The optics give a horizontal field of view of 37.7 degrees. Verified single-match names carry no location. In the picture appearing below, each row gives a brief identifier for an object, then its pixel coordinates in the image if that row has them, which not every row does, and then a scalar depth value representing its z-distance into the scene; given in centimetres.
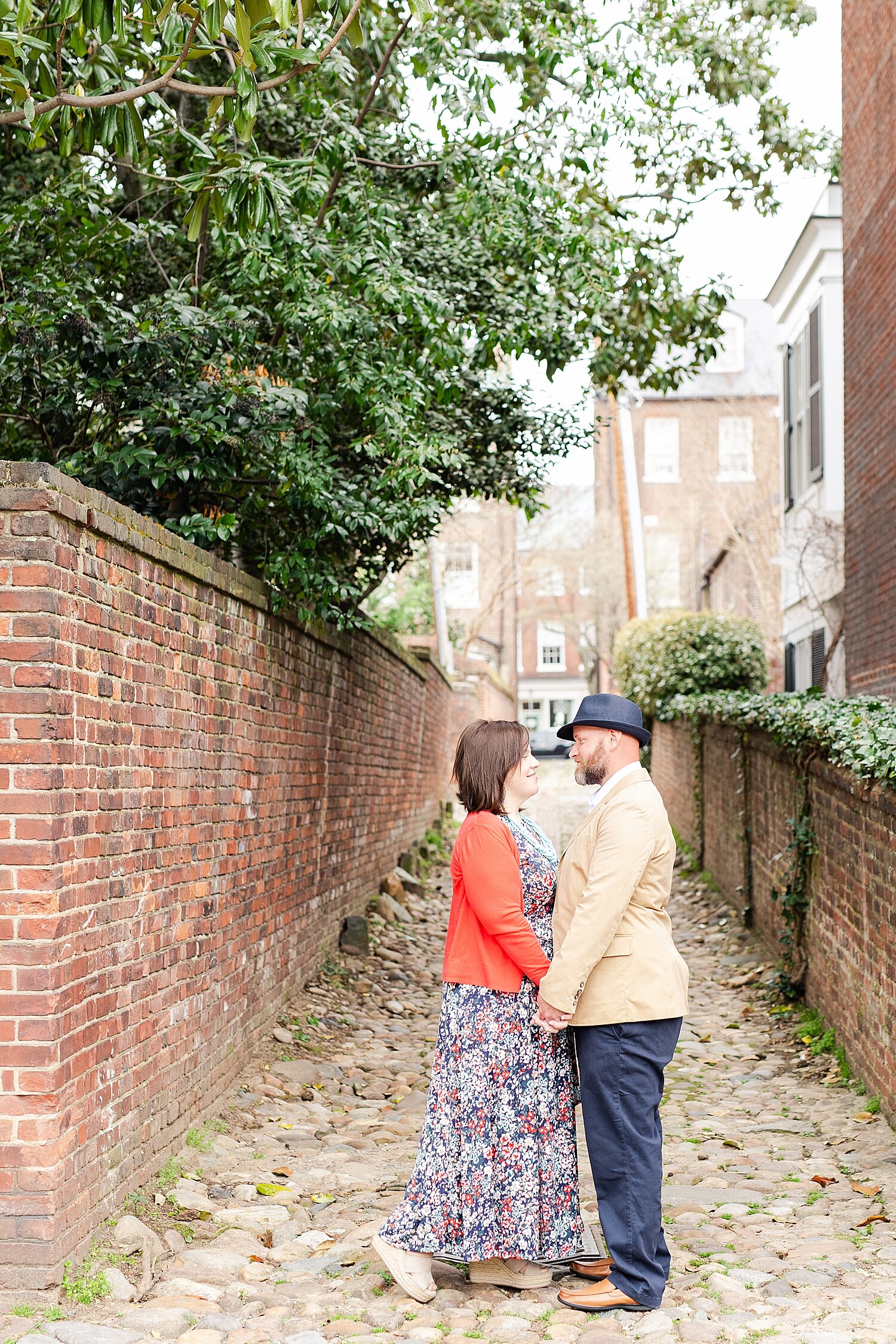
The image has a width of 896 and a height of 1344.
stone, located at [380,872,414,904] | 1259
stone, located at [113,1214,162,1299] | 423
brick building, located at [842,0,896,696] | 1207
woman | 415
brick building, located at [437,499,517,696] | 3562
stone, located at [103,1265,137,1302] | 400
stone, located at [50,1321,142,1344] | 366
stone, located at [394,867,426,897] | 1330
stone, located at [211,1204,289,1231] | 484
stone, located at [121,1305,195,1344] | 384
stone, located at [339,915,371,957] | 990
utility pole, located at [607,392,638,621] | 2638
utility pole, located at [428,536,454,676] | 2252
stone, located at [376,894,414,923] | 1162
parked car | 4331
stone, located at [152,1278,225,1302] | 413
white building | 1575
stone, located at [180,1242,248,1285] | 434
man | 402
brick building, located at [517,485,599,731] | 4328
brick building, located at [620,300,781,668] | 4238
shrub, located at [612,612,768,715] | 2022
